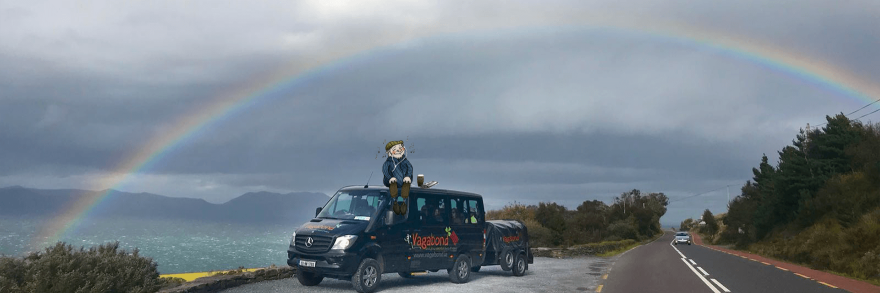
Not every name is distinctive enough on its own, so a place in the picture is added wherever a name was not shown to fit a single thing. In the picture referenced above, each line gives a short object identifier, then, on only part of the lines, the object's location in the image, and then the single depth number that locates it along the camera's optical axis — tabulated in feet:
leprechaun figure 48.75
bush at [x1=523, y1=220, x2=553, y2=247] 144.56
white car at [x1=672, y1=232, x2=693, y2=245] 231.91
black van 44.80
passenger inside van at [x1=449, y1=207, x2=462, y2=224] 56.16
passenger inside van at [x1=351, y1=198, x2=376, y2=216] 47.98
